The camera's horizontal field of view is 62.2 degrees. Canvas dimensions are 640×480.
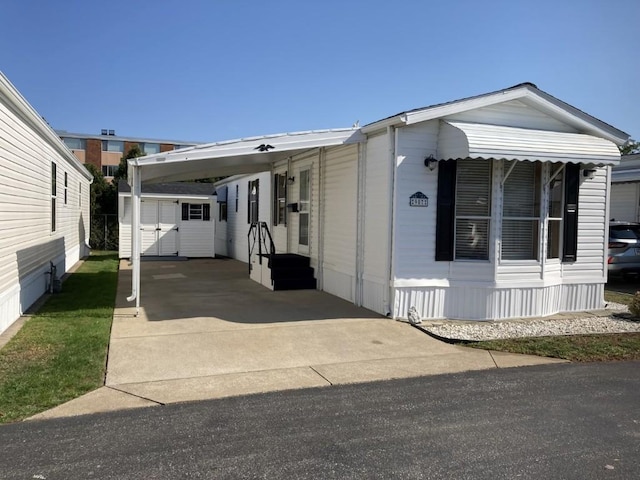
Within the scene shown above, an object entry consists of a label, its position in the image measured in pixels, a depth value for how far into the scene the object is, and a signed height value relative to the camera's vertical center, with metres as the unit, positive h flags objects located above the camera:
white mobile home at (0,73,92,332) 7.40 +0.10
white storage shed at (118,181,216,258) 18.91 -0.28
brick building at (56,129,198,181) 49.36 +6.13
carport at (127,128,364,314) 8.01 +0.98
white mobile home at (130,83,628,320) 8.05 +0.29
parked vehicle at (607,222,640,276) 12.62 -0.78
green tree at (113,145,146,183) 28.05 +2.46
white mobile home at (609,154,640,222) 15.65 +0.98
